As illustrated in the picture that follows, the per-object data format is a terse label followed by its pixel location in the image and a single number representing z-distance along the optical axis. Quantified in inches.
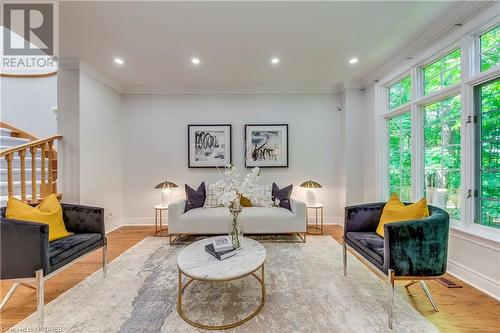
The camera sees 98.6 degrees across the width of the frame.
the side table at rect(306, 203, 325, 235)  148.6
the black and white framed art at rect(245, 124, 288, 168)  168.1
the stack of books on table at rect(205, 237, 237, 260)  72.3
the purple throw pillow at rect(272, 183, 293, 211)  144.1
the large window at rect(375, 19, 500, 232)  81.7
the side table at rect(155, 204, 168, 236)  145.4
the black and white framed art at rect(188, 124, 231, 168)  167.8
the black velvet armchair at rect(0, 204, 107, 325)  62.7
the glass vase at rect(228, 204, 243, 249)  80.6
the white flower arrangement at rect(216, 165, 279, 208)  78.5
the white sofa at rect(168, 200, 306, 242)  128.5
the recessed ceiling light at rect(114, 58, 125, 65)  123.8
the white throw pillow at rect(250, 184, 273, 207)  145.3
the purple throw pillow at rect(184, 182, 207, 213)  143.5
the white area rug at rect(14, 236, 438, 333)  63.2
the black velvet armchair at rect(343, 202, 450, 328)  64.6
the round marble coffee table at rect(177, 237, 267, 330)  61.9
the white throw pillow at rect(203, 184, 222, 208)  145.7
